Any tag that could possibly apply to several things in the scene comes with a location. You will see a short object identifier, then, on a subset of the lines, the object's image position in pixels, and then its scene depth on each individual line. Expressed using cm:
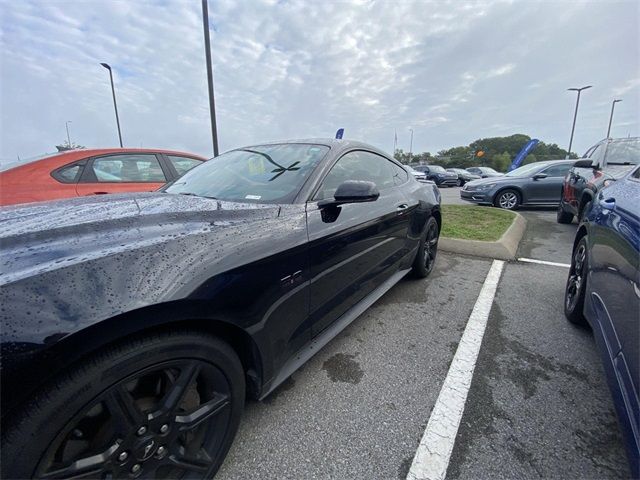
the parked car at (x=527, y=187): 864
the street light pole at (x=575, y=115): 2658
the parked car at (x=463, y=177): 2242
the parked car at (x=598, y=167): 414
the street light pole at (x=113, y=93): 1472
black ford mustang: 90
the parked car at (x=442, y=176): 2100
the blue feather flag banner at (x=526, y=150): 3012
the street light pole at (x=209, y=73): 718
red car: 344
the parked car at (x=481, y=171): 2355
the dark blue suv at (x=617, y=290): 125
